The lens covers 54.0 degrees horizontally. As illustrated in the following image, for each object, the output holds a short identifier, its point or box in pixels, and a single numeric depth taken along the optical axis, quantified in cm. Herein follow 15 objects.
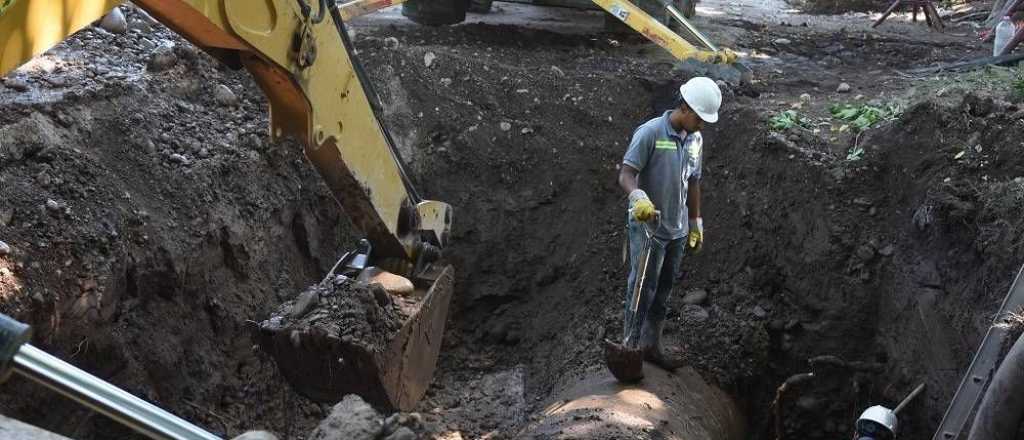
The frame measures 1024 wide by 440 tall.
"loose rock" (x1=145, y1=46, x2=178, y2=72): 693
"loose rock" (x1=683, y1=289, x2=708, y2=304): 696
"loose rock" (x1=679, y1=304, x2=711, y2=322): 675
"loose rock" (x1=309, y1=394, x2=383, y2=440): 373
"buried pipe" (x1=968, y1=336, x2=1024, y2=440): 411
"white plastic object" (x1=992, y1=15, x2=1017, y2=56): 984
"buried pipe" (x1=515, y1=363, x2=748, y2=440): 513
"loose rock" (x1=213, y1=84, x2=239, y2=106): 711
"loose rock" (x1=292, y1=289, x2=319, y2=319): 507
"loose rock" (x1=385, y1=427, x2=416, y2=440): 378
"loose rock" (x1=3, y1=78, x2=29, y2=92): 591
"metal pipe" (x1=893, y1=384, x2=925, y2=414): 578
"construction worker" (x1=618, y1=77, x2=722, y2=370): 536
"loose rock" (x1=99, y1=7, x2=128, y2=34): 714
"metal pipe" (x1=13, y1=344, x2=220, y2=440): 188
